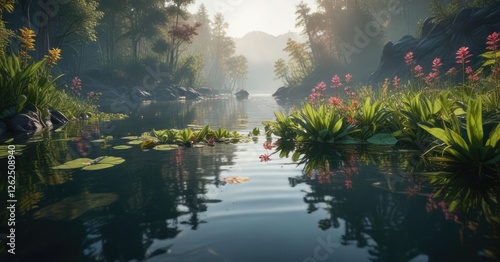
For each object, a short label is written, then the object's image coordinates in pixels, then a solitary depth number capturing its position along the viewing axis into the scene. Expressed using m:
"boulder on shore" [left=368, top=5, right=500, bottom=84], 18.34
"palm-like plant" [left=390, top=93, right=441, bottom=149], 4.61
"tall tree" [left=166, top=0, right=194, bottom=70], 39.75
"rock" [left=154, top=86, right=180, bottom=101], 37.22
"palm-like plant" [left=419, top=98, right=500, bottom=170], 3.06
